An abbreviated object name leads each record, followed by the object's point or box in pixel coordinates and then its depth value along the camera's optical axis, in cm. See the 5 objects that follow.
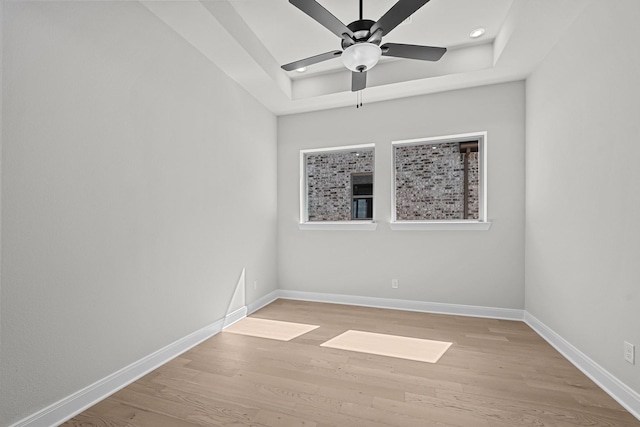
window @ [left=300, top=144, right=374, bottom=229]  388
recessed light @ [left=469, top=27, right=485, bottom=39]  270
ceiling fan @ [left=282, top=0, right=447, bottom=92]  169
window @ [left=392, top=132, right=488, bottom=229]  344
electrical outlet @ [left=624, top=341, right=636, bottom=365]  168
